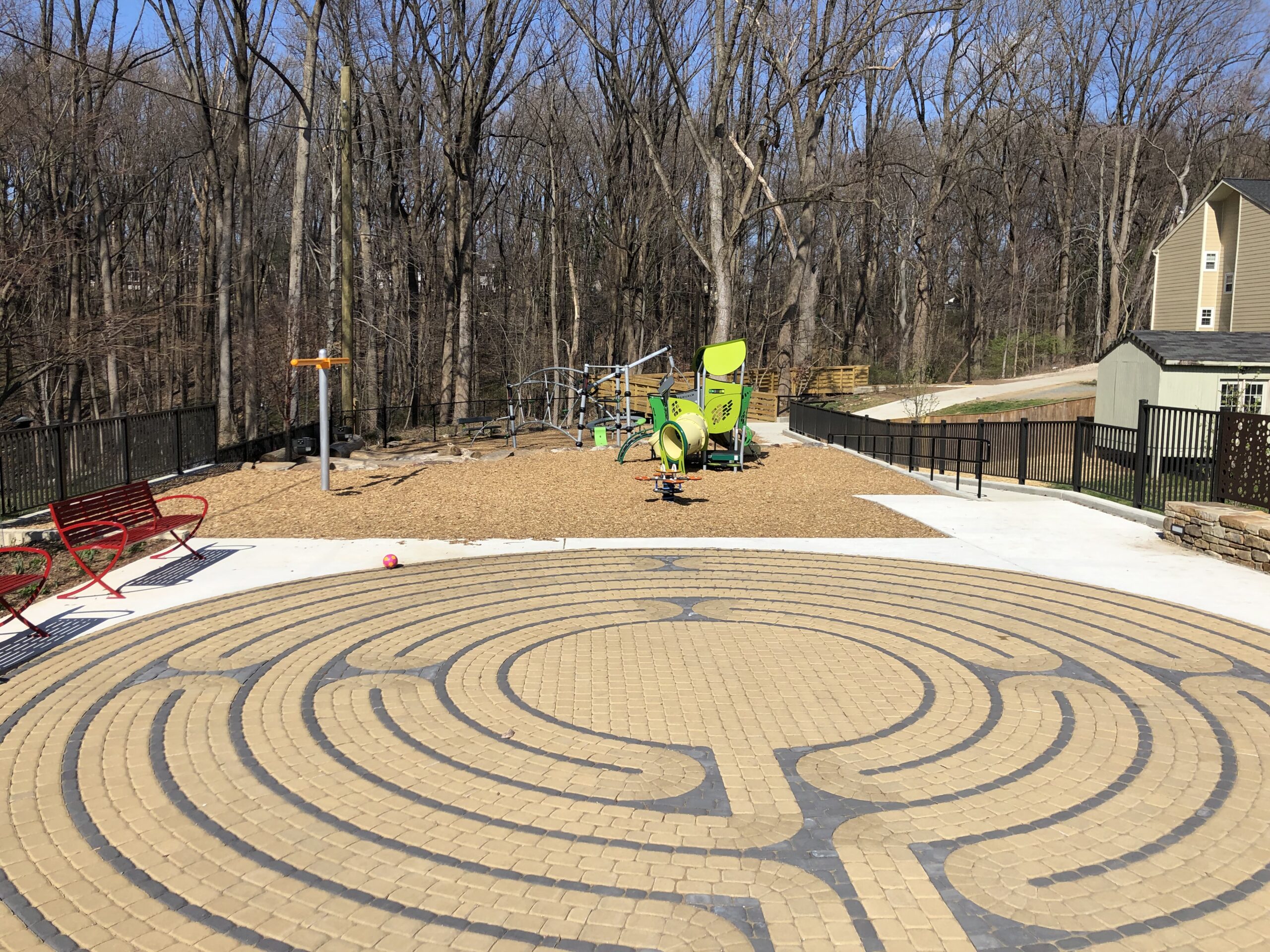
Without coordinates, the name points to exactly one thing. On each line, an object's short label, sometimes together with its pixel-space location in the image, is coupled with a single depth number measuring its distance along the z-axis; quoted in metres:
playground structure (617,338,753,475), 17.34
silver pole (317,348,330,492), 14.72
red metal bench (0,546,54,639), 6.93
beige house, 28.11
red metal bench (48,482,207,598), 9.11
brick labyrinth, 3.80
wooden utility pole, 21.94
